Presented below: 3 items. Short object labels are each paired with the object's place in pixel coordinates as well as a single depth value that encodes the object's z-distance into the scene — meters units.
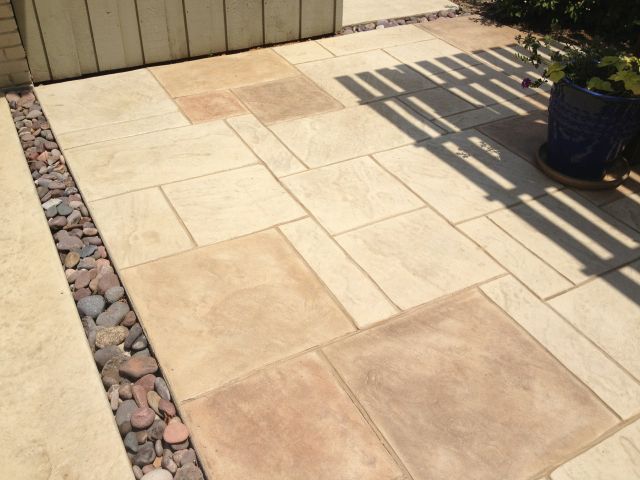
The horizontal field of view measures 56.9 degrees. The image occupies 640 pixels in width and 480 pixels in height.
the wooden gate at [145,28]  3.99
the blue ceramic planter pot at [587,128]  2.97
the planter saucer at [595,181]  3.26
